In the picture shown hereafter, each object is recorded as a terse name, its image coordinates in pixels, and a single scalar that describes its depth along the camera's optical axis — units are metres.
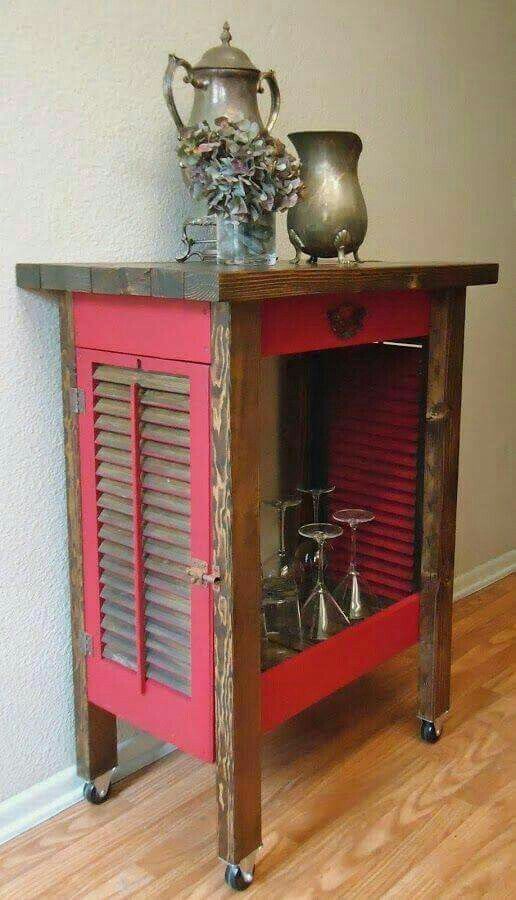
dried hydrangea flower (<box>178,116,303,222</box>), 1.40
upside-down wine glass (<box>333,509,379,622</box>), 1.83
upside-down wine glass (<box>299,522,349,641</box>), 1.76
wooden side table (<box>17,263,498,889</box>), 1.32
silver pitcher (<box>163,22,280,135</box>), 1.56
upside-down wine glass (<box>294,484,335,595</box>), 1.90
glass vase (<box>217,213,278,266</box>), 1.49
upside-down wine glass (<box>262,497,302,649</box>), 1.76
